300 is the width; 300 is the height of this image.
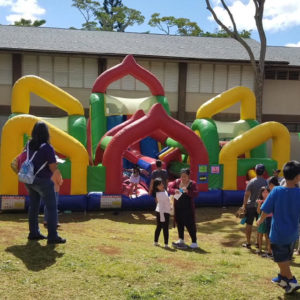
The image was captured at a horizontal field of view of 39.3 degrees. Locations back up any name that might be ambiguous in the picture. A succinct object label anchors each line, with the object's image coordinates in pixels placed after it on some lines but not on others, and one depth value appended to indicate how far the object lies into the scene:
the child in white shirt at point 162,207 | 6.23
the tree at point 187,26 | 34.59
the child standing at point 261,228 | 6.11
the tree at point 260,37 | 15.48
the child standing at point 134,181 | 10.50
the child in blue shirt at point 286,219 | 4.05
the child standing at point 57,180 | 6.18
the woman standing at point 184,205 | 6.13
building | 17.89
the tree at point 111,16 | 37.81
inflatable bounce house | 9.55
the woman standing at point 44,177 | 5.09
